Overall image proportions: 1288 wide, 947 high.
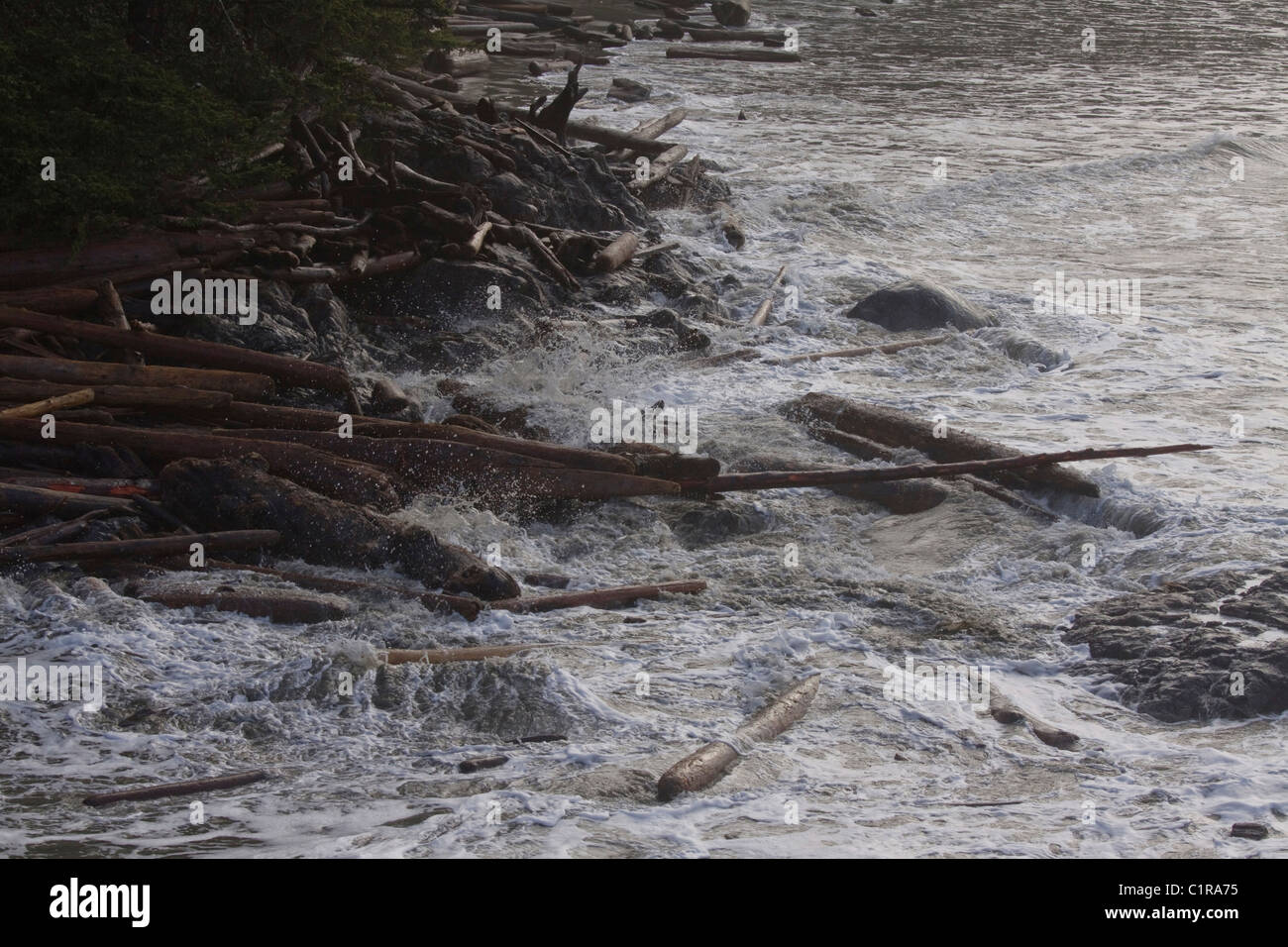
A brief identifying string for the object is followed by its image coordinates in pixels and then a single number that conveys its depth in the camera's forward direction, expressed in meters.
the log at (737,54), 35.36
